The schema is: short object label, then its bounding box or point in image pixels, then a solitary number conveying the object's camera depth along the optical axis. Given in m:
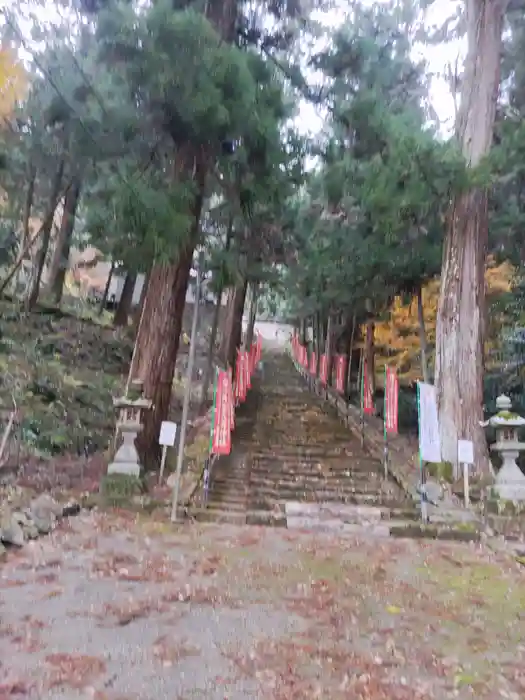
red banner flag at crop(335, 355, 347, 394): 18.28
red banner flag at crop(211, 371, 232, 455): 8.95
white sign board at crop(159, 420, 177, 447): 7.92
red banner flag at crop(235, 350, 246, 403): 15.65
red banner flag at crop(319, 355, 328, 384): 20.46
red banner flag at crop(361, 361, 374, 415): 13.71
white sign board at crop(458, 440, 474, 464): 7.99
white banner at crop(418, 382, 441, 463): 7.93
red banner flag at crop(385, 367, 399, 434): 10.48
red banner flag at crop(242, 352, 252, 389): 16.75
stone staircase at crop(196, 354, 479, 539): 7.85
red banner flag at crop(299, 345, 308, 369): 25.56
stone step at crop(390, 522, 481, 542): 7.34
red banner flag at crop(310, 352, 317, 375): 23.05
